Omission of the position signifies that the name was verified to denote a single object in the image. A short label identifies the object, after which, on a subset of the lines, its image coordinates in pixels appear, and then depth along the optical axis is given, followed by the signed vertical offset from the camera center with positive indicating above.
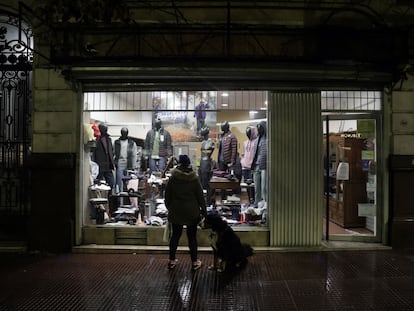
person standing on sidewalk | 6.54 -0.67
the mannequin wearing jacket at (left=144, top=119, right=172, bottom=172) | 8.80 +0.41
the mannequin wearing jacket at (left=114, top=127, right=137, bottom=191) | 8.78 +0.25
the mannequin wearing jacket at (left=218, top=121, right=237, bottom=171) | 8.66 +0.40
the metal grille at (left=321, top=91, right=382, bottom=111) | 8.05 +1.42
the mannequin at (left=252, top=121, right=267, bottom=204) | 8.14 +0.03
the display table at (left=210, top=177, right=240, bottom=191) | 8.59 -0.40
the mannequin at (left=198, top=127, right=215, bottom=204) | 8.66 +0.19
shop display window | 8.12 +0.37
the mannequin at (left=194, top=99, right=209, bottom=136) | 8.16 +1.17
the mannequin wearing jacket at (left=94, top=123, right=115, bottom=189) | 8.56 +0.23
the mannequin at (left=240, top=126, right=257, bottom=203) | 8.48 +0.26
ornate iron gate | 8.07 +0.65
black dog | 6.29 -1.27
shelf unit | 8.37 -0.28
